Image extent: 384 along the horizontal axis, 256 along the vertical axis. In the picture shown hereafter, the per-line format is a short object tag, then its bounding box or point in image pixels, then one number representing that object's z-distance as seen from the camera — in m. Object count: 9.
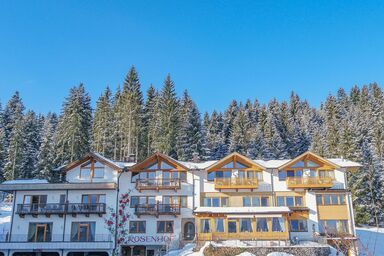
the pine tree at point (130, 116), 48.53
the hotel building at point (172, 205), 28.80
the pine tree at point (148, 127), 50.16
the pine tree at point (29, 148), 49.44
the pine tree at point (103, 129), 50.19
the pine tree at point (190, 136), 47.00
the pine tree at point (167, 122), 46.79
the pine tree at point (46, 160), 44.34
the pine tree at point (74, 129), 44.79
